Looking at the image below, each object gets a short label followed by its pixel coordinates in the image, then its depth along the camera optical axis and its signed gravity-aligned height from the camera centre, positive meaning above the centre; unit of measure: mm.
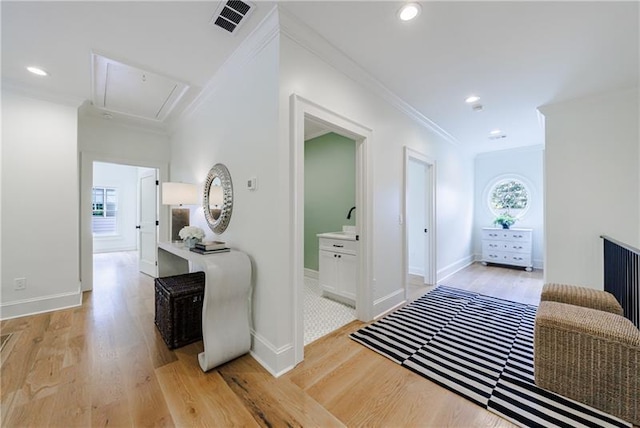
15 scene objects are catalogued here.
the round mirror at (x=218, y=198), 2566 +171
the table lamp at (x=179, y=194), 3031 +250
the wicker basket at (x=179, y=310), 2201 -893
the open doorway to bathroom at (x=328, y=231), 2980 -296
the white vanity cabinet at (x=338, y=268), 3107 -721
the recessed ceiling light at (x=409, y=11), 1740 +1456
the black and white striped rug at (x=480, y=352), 1522 -1198
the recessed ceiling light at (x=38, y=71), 2530 +1491
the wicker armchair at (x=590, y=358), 1459 -916
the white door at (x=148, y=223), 4504 -167
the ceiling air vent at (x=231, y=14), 1755 +1489
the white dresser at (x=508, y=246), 5141 -719
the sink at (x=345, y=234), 3151 -298
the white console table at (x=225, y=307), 1873 -736
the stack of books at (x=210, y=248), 2230 -314
